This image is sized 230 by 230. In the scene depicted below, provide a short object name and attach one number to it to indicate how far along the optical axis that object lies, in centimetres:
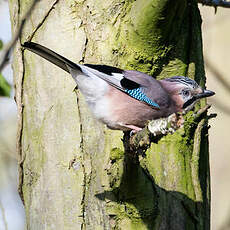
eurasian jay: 679
